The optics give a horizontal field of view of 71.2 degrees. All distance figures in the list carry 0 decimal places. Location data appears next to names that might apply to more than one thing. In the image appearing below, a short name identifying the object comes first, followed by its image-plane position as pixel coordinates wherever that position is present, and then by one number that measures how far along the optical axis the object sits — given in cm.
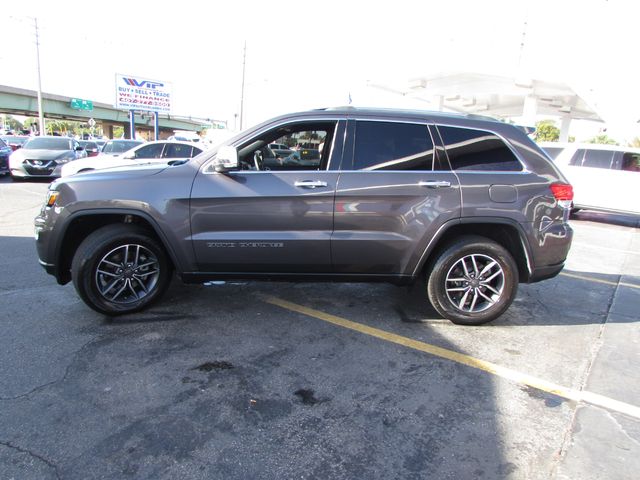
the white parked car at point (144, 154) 1334
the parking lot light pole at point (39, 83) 3682
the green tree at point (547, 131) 6766
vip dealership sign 2644
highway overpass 5708
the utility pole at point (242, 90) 3934
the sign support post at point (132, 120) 2649
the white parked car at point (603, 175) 1196
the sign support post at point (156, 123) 2811
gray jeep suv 385
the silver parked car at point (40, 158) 1416
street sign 6340
